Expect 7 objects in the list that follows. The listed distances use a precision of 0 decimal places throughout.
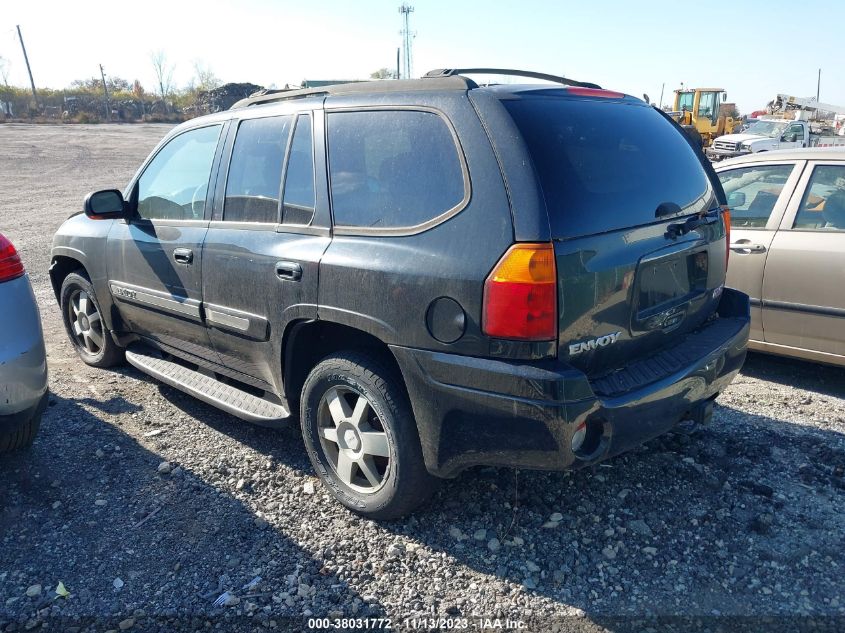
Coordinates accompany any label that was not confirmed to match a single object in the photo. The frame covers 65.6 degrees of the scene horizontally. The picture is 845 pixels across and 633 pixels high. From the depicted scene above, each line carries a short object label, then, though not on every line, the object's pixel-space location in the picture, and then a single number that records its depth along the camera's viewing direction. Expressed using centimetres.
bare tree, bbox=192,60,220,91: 8262
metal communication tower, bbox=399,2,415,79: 6675
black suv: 245
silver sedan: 325
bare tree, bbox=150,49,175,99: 8162
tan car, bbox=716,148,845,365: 430
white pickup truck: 2306
